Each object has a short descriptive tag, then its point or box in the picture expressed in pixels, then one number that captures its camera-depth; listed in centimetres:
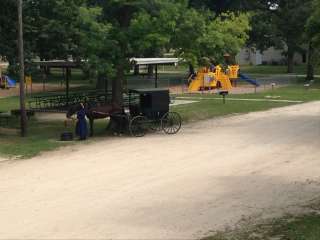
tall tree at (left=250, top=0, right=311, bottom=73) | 5614
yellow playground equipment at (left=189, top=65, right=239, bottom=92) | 4566
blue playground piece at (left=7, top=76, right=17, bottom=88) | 5052
